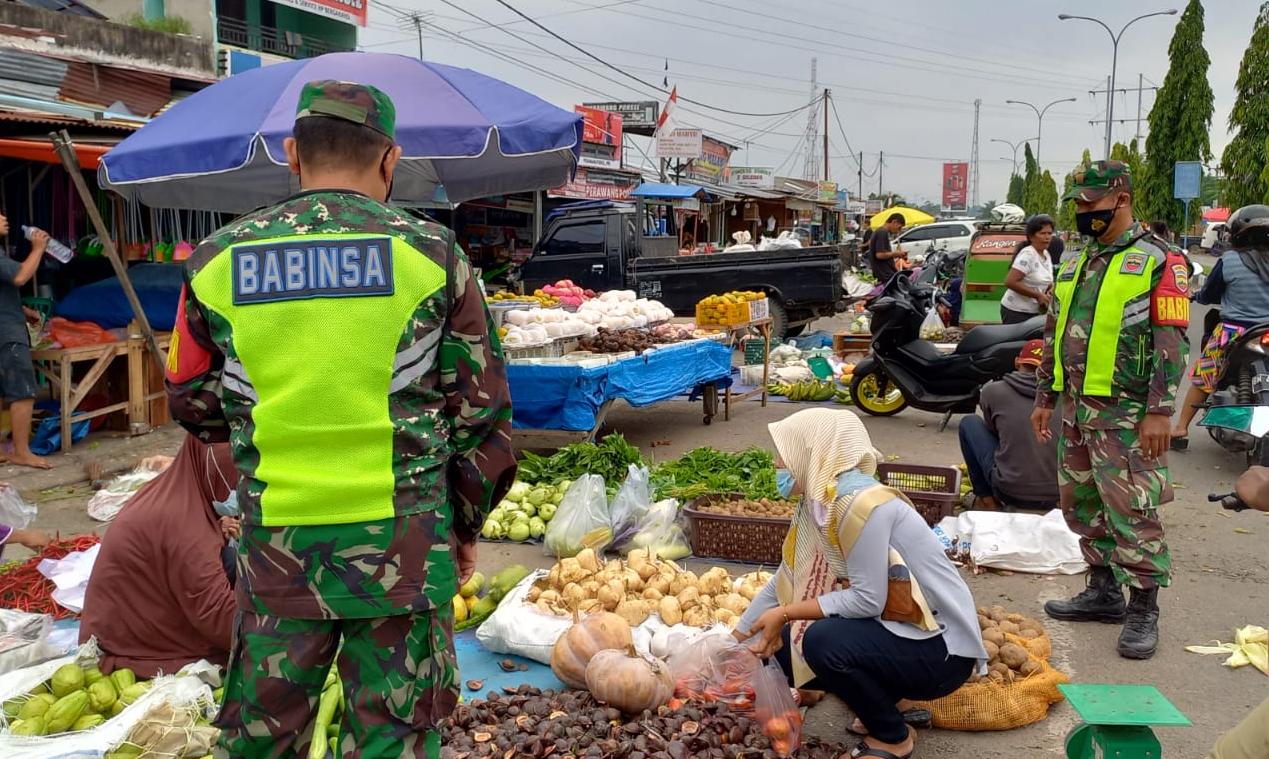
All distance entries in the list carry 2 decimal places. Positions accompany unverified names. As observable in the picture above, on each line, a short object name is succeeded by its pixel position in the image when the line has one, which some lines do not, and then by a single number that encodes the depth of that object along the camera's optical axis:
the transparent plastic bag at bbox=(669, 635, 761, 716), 3.68
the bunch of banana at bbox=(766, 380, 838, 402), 11.52
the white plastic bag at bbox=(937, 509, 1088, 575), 5.54
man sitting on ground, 6.05
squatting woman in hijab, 3.30
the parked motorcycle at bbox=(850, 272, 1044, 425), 8.80
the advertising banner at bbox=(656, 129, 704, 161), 25.92
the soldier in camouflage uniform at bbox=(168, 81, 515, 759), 2.10
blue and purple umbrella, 6.48
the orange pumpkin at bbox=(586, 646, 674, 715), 3.61
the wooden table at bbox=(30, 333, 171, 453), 8.13
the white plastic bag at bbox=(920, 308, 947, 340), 12.51
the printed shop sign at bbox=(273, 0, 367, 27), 20.03
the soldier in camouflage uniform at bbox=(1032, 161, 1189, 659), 4.40
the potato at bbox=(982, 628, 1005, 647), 4.08
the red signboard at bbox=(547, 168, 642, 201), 22.11
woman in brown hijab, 3.60
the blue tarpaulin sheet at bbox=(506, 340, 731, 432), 7.74
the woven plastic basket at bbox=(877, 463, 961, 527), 5.89
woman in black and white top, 10.15
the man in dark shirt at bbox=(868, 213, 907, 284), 14.90
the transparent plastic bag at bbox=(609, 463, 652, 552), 5.90
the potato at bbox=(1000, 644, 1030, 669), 3.99
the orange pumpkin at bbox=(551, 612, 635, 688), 3.96
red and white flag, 26.06
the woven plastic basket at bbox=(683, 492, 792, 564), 5.58
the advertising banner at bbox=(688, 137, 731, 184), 33.87
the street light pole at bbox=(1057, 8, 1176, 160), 32.76
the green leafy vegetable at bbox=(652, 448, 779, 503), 6.35
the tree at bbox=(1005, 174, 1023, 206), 90.69
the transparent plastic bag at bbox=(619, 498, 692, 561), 5.74
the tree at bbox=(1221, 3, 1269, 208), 20.22
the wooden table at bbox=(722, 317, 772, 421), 10.30
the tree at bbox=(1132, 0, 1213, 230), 25.56
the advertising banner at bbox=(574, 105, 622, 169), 23.81
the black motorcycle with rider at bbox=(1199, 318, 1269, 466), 6.53
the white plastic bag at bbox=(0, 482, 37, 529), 5.42
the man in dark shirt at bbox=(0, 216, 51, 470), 7.49
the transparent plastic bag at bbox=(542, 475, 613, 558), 5.72
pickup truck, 14.44
